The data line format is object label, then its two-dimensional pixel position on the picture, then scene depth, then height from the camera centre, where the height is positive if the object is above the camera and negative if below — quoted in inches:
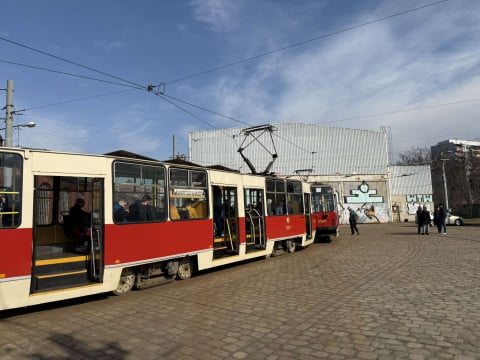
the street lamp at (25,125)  857.4 +216.6
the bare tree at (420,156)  2475.6 +327.2
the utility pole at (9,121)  547.6 +145.0
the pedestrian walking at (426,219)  838.6 -27.6
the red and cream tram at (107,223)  240.2 -4.3
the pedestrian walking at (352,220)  950.4 -26.5
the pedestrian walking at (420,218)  854.5 -25.3
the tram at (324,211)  772.6 -0.5
